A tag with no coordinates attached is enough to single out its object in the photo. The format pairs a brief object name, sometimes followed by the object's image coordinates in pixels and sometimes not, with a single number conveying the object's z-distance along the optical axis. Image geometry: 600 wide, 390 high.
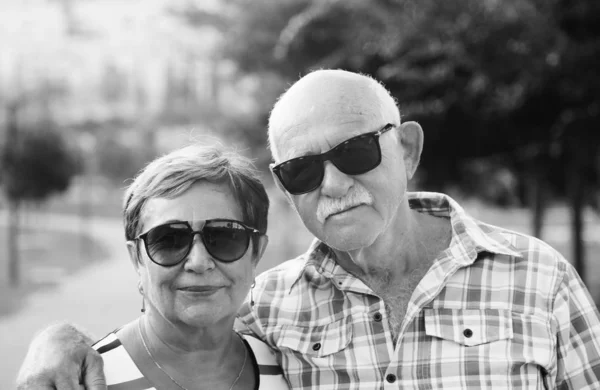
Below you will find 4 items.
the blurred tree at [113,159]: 30.02
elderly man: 2.12
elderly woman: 2.09
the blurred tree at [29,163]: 15.73
